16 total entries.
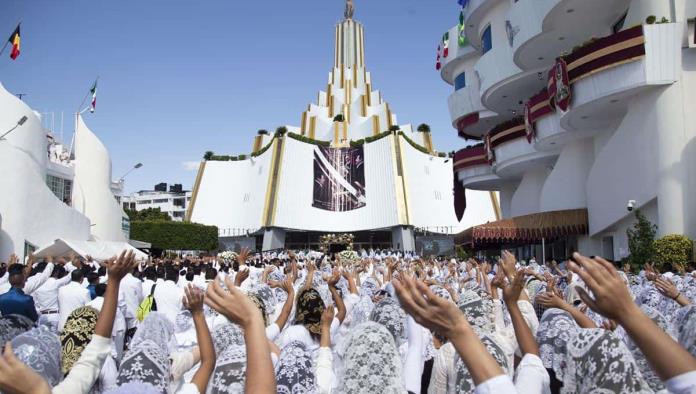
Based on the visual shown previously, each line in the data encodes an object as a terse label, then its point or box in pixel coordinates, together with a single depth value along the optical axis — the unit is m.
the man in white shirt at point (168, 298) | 7.58
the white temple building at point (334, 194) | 41.56
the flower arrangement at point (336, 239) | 41.61
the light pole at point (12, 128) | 19.26
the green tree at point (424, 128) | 49.94
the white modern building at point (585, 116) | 14.62
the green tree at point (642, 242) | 14.65
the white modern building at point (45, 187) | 20.53
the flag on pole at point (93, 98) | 28.94
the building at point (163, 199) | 84.50
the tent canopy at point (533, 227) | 20.19
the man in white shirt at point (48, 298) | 7.91
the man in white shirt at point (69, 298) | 6.95
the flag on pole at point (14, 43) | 21.75
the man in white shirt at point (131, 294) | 7.64
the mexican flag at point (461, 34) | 28.55
